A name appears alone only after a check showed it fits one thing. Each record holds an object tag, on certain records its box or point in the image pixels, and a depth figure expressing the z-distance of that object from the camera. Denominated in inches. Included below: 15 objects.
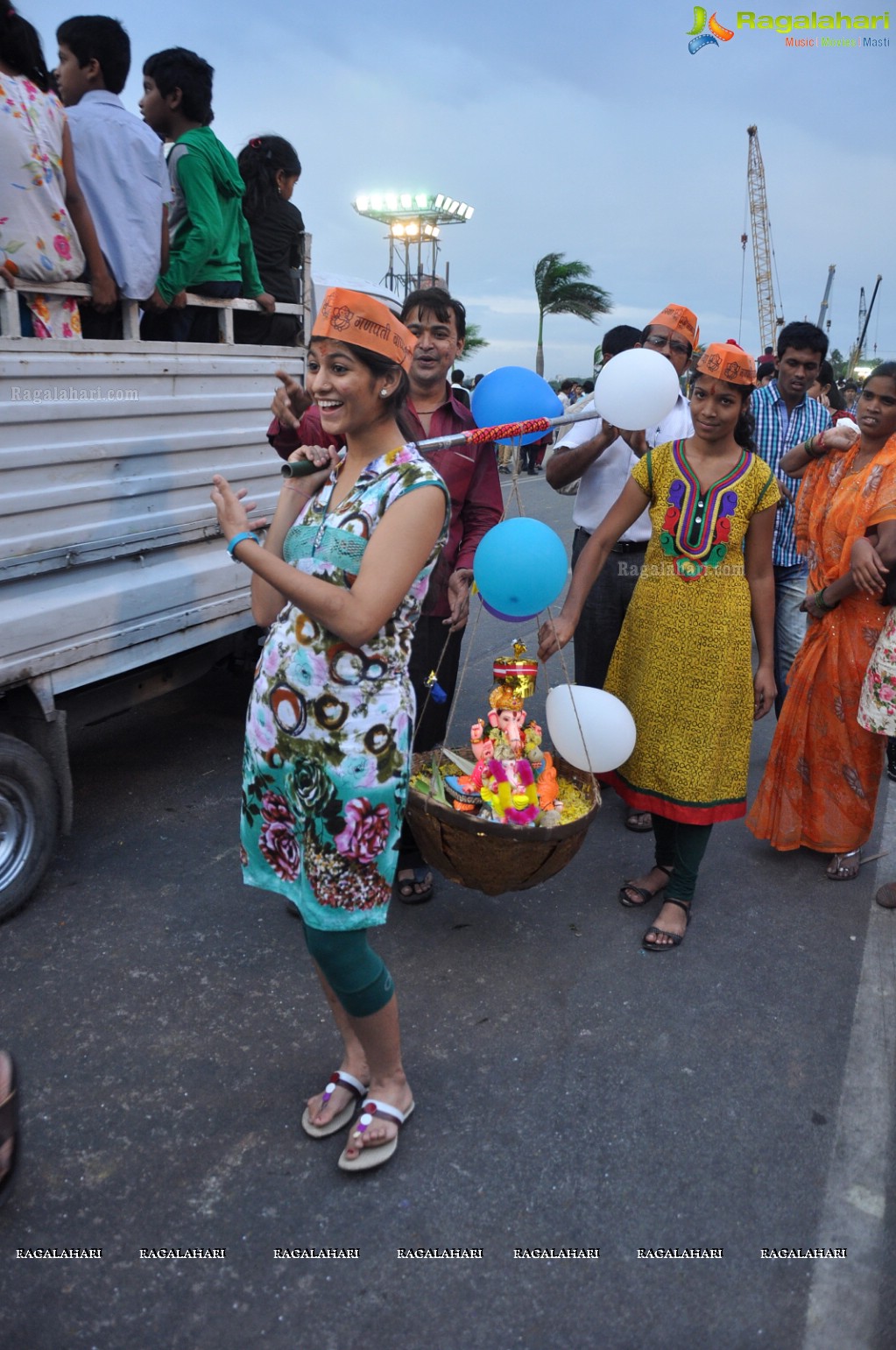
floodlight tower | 1685.5
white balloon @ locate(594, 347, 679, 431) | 119.9
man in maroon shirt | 123.0
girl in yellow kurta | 121.6
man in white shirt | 146.0
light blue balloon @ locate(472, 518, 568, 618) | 109.4
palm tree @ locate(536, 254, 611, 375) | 1091.3
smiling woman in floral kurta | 74.5
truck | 117.2
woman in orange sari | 137.1
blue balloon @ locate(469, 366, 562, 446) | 119.8
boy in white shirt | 133.6
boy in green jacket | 148.3
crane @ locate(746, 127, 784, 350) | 2431.1
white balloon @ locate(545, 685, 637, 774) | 117.1
